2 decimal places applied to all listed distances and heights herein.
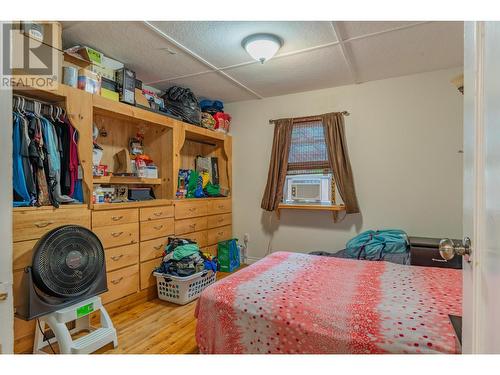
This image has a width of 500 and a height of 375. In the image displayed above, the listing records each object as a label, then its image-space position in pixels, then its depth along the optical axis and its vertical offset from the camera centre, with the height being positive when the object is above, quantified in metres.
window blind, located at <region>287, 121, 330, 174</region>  3.46 +0.50
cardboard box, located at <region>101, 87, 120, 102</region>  2.45 +0.86
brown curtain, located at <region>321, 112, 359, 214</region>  3.23 +0.35
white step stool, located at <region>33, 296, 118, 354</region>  1.69 -0.95
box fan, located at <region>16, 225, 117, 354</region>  1.63 -0.63
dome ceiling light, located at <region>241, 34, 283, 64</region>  2.18 +1.17
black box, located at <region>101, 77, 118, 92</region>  2.47 +0.96
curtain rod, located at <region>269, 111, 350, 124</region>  3.45 +0.90
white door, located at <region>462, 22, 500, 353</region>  0.63 +0.01
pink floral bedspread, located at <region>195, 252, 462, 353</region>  1.18 -0.61
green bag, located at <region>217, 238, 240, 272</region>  3.65 -0.91
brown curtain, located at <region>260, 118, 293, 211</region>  3.59 +0.32
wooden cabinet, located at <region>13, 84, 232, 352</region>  1.85 -0.21
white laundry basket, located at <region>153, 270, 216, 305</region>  2.60 -0.97
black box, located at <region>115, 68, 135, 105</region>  2.59 +1.00
